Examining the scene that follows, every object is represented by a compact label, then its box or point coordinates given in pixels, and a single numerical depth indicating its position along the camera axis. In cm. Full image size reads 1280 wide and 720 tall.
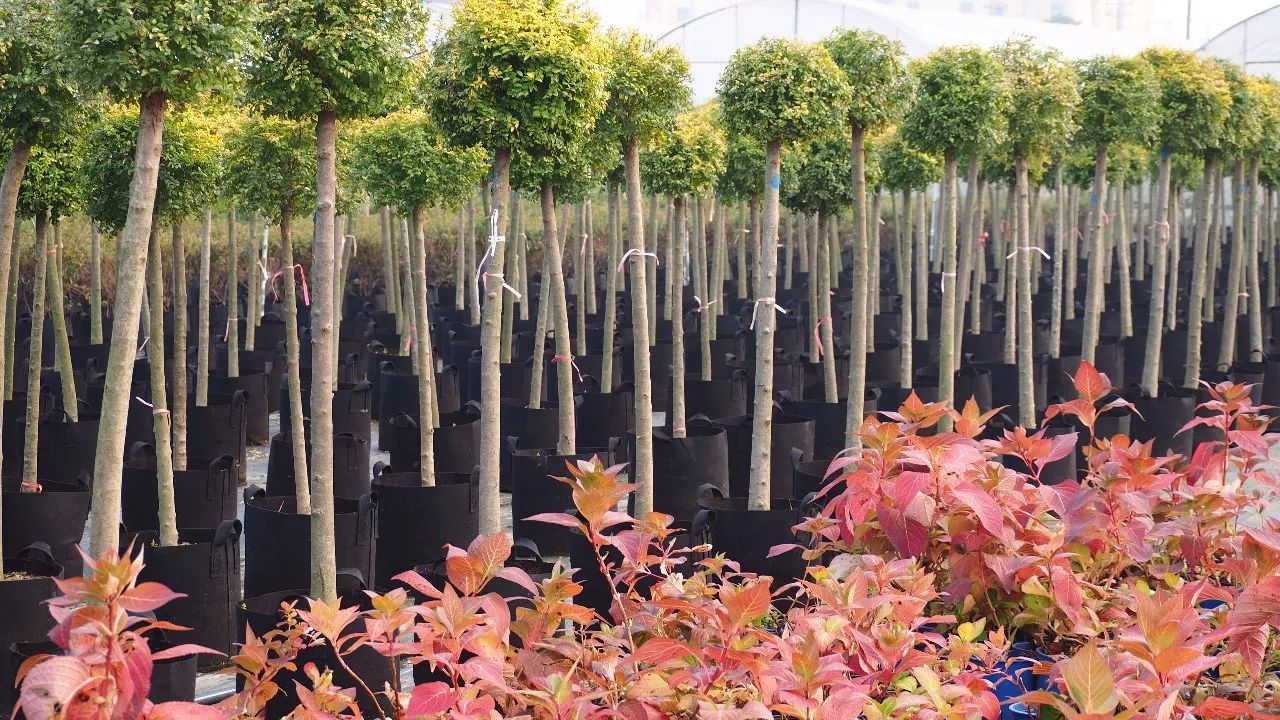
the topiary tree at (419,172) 633
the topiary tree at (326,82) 396
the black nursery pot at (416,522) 559
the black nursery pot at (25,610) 404
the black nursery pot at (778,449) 704
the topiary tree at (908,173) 962
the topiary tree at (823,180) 833
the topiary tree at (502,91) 450
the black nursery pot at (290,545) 498
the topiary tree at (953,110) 688
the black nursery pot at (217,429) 752
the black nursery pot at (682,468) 641
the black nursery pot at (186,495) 588
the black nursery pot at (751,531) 495
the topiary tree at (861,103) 618
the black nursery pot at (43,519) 523
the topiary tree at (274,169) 576
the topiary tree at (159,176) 516
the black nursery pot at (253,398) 869
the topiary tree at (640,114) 556
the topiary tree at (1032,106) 755
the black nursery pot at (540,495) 608
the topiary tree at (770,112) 532
